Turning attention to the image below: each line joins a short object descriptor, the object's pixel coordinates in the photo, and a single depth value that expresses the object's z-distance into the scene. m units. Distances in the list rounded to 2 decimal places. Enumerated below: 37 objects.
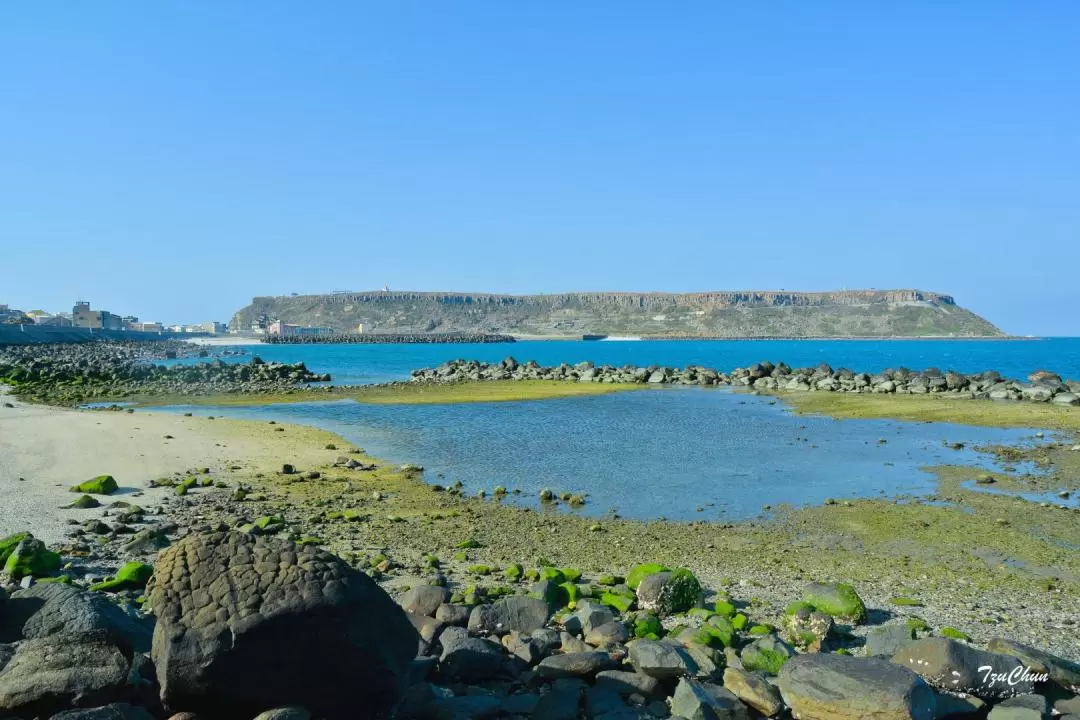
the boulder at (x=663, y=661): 6.92
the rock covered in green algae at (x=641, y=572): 10.02
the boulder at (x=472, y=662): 6.93
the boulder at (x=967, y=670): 6.61
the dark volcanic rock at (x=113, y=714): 4.77
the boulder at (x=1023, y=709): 6.26
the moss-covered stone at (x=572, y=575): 10.41
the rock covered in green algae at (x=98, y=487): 15.27
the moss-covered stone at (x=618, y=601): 9.25
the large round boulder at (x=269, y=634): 5.17
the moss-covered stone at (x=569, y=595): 9.42
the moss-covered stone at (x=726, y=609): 9.02
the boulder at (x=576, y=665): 6.98
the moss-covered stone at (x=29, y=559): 9.48
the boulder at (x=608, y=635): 7.89
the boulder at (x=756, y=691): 6.45
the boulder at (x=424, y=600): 8.73
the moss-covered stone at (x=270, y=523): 12.83
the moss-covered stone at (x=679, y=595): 9.26
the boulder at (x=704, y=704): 6.28
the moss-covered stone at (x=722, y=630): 8.02
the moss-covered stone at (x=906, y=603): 9.82
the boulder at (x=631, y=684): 6.69
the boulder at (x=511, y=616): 8.28
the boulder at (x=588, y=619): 8.25
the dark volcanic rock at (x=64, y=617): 6.11
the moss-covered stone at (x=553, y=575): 10.22
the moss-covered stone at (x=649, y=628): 8.32
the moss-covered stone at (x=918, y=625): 8.61
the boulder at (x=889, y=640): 7.60
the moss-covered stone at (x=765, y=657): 7.29
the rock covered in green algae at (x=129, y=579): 9.28
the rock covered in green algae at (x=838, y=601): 9.09
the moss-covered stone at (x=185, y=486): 15.94
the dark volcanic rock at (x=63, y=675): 5.06
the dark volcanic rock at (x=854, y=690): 5.88
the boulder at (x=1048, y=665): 6.87
